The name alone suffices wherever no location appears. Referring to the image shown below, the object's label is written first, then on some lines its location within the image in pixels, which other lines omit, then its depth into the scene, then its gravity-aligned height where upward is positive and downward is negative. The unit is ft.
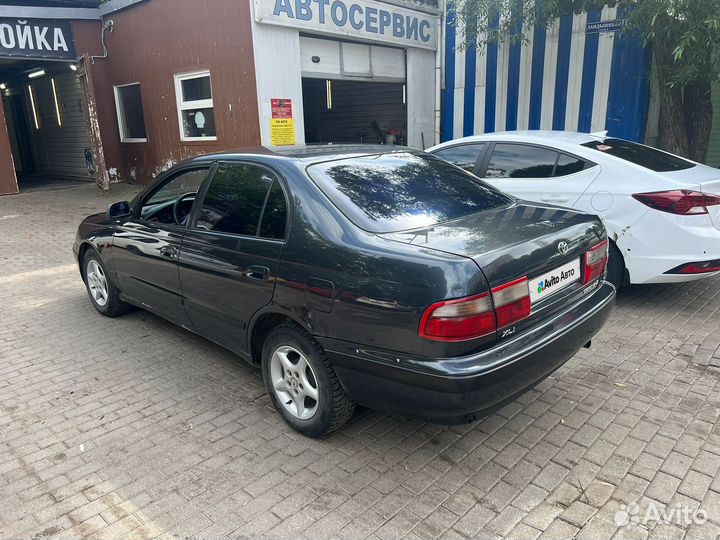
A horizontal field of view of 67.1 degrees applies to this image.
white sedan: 14.89 -2.42
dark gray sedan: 8.20 -2.77
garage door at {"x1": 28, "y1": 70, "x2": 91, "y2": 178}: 50.88 -0.26
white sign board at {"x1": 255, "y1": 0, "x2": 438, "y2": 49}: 31.09 +5.78
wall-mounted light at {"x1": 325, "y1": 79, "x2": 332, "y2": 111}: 53.93 +1.97
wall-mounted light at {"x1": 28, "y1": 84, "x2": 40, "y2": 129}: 57.47 +1.81
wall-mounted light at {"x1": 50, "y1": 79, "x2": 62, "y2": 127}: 53.06 +1.79
